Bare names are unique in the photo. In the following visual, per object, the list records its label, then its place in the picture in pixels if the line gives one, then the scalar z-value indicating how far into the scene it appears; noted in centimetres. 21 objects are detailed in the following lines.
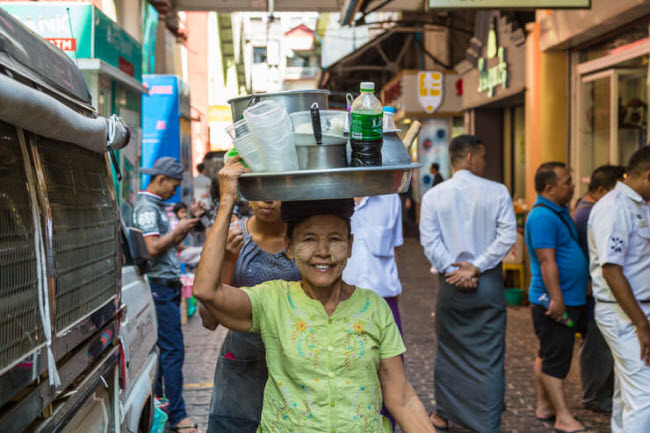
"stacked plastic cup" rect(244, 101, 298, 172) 212
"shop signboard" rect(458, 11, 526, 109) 1061
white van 197
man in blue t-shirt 530
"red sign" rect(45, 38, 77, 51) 525
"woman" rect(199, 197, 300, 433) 322
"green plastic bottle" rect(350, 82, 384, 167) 219
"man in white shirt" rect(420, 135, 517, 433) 513
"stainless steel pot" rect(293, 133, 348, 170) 215
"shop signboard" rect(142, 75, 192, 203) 948
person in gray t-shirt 542
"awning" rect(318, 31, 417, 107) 2053
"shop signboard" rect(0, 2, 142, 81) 520
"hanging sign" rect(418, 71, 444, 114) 1706
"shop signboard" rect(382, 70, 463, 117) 1712
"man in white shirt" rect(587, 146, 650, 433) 434
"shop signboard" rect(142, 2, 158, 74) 959
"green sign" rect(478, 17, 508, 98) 1120
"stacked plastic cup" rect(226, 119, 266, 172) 216
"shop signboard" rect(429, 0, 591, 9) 657
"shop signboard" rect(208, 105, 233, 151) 1953
